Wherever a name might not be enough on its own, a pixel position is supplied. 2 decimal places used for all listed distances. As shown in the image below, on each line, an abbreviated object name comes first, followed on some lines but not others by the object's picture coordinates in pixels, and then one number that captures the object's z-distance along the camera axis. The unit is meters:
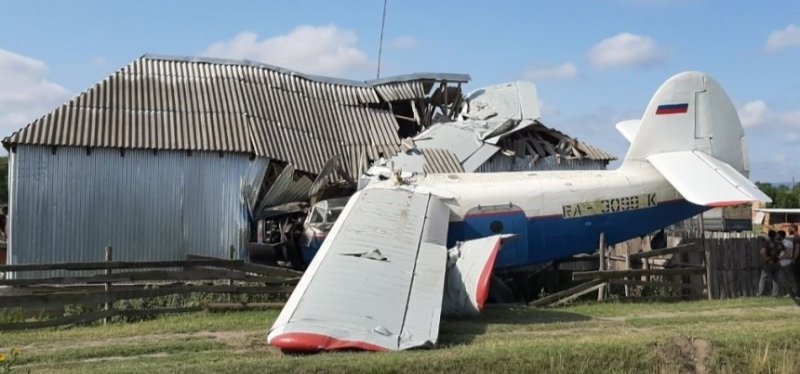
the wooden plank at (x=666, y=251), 16.09
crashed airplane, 13.15
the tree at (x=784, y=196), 81.56
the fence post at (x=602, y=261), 16.03
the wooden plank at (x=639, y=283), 15.79
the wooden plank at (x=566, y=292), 15.27
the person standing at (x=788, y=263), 16.94
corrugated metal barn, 17.62
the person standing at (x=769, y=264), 16.92
